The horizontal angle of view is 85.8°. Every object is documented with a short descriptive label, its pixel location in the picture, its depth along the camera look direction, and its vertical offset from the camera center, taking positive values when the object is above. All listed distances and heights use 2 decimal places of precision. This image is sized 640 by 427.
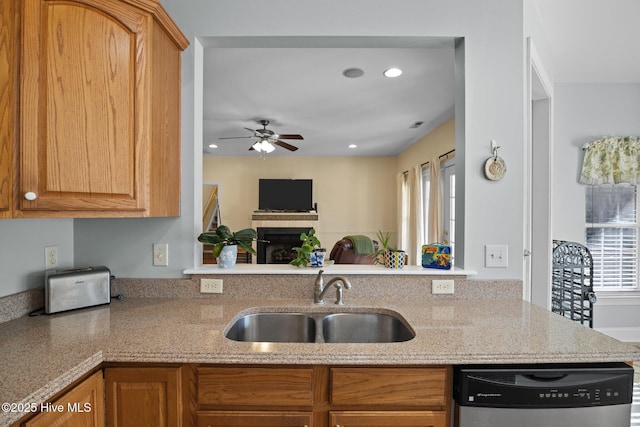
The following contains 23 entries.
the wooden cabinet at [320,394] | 1.14 -0.60
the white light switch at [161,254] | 1.77 -0.21
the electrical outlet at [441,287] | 1.76 -0.38
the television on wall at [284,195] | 6.83 +0.36
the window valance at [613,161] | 3.36 +0.51
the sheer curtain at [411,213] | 5.48 +0.00
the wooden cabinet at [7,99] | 1.11 +0.37
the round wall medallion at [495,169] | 1.75 +0.22
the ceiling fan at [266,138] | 4.28 +0.95
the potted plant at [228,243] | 1.77 -0.15
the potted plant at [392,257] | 1.81 -0.23
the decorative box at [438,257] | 1.80 -0.23
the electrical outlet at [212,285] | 1.76 -0.37
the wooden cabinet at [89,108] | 1.16 +0.39
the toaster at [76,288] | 1.49 -0.34
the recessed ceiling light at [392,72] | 2.83 +1.18
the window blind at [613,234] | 3.52 -0.22
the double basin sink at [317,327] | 1.61 -0.54
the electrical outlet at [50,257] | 1.61 -0.21
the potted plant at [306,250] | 1.83 -0.20
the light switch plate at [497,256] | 1.77 -0.22
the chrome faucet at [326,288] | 1.62 -0.36
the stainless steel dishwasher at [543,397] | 1.12 -0.60
